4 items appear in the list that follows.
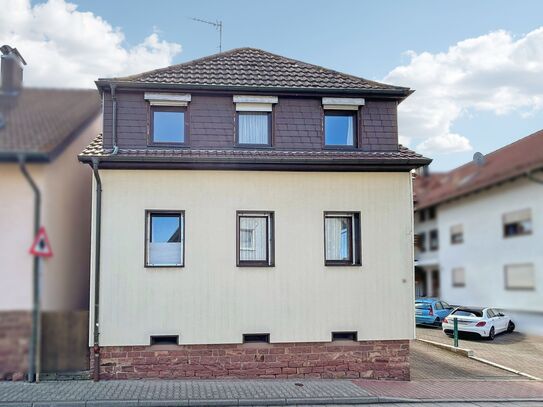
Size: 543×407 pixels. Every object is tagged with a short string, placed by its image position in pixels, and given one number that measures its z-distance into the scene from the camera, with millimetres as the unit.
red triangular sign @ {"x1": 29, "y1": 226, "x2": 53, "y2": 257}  4371
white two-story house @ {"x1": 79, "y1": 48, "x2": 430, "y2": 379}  11445
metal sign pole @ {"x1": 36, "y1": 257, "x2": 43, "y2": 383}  4391
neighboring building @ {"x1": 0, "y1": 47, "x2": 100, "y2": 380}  3781
